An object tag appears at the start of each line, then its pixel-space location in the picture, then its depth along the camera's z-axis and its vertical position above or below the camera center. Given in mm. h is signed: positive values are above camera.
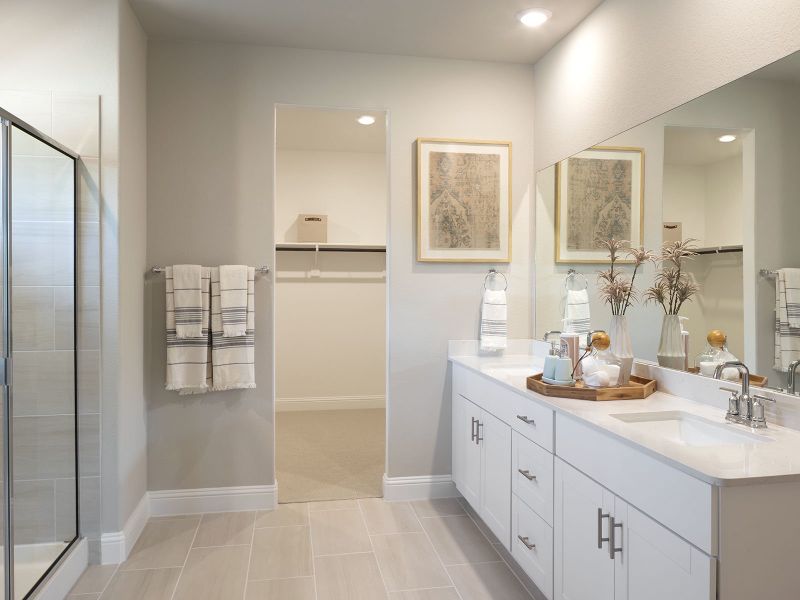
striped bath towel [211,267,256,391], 3062 -289
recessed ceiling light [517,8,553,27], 2749 +1305
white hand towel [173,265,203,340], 2986 -14
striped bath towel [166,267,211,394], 2998 -287
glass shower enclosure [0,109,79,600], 2047 -219
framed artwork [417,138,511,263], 3297 +534
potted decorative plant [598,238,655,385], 2312 +12
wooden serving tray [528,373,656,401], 2105 -342
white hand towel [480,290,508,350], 3281 -137
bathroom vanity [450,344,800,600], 1279 -534
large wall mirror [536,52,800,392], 1757 +279
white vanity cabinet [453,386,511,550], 2494 -780
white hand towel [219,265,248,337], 3039 -17
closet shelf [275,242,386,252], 5371 +449
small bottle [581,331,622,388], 2184 -258
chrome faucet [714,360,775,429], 1713 -326
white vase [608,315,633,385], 2295 -191
